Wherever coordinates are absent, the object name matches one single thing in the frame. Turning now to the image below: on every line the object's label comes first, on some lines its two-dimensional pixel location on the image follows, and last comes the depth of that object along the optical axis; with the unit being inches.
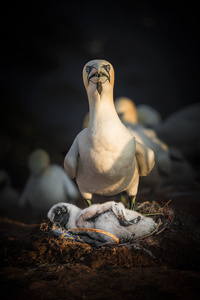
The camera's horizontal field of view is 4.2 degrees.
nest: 329.8
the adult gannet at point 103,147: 331.0
